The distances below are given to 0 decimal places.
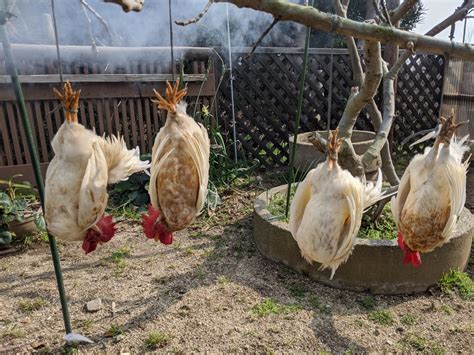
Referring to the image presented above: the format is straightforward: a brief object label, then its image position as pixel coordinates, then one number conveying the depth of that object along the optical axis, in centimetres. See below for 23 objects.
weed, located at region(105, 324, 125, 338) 210
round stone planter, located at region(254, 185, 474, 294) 242
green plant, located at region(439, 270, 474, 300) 250
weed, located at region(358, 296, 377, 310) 237
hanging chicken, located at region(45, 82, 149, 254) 109
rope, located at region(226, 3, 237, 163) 476
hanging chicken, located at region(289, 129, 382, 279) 109
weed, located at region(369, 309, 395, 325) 224
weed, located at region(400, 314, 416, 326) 223
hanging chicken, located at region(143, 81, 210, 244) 113
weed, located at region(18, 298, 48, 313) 232
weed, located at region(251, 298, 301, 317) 230
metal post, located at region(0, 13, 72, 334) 119
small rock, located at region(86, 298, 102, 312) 231
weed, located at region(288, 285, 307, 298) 250
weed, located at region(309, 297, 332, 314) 233
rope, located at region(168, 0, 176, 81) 126
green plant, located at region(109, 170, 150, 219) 391
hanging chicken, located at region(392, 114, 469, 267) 112
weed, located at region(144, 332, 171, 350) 202
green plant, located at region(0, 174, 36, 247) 299
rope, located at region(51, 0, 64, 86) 115
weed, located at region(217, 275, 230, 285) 263
